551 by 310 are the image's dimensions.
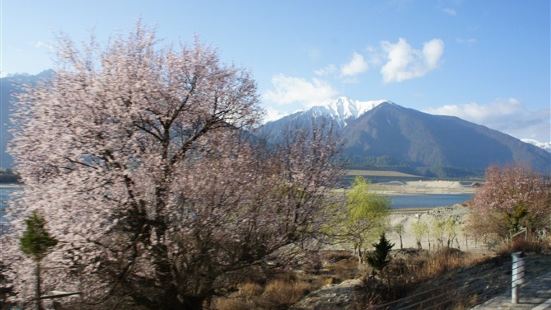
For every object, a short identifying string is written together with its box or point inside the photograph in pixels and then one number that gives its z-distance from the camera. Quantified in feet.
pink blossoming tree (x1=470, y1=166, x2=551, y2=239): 114.32
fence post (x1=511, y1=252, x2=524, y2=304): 39.01
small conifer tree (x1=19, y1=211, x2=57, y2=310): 34.65
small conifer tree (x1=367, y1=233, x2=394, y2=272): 71.67
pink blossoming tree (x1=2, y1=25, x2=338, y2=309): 40.65
